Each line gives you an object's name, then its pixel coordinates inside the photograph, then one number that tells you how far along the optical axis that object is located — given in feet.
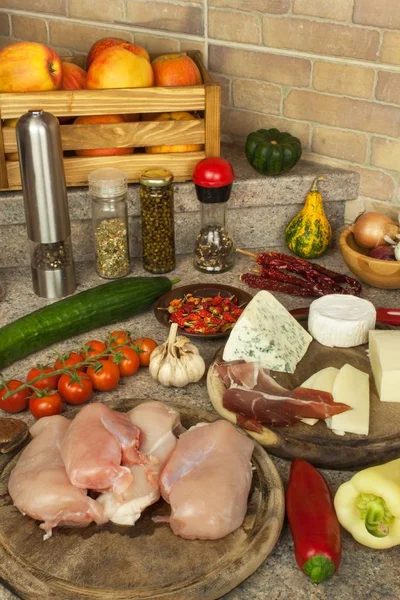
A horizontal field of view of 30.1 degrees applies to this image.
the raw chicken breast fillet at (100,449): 4.36
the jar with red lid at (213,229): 7.06
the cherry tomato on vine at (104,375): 5.65
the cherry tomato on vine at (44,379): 5.57
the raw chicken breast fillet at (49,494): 4.29
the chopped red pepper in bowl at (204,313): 6.28
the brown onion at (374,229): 7.07
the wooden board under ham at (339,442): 4.87
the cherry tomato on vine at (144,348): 5.99
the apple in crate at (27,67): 6.79
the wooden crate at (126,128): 6.92
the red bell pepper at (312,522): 4.07
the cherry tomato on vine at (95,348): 5.85
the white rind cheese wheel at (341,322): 5.90
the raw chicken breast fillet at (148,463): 4.37
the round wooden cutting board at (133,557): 3.97
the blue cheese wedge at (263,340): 5.56
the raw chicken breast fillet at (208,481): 4.21
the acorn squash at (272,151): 7.61
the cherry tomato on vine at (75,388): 5.49
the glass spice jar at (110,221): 6.89
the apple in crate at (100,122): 7.19
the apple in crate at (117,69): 7.00
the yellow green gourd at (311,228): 7.64
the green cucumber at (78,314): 6.10
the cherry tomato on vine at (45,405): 5.33
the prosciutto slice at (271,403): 4.99
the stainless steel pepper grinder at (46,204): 6.23
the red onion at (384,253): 6.98
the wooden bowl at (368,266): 6.86
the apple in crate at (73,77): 7.25
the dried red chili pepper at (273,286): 7.13
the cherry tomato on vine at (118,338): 6.01
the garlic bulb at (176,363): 5.69
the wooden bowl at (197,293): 6.57
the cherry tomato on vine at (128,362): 5.88
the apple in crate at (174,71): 7.27
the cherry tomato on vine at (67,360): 5.71
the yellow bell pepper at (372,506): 4.23
